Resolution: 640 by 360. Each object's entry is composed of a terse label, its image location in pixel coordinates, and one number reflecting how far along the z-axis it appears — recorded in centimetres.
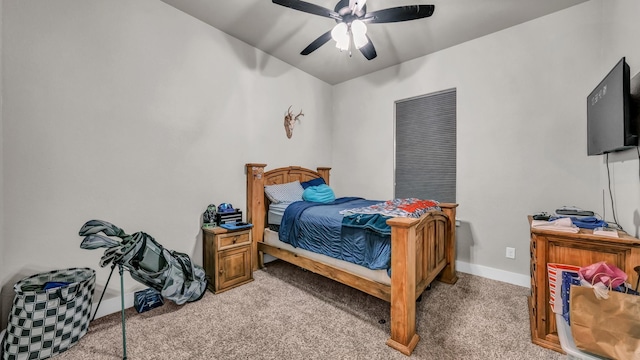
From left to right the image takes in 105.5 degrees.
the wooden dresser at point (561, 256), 149
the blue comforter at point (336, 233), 196
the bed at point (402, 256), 170
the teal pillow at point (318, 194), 327
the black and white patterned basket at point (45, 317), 154
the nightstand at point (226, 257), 254
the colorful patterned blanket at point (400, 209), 210
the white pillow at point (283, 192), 323
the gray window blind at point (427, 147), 324
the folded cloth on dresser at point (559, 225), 170
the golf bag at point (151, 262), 157
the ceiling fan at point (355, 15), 192
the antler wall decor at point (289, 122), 371
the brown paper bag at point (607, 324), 87
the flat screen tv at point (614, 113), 146
